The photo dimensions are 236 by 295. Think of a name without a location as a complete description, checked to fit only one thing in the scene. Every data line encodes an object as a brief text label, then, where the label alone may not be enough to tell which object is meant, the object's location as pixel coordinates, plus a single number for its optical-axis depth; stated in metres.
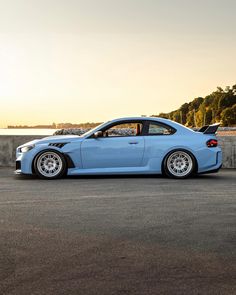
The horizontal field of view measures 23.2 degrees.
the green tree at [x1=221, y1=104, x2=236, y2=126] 151.12
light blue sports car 13.08
